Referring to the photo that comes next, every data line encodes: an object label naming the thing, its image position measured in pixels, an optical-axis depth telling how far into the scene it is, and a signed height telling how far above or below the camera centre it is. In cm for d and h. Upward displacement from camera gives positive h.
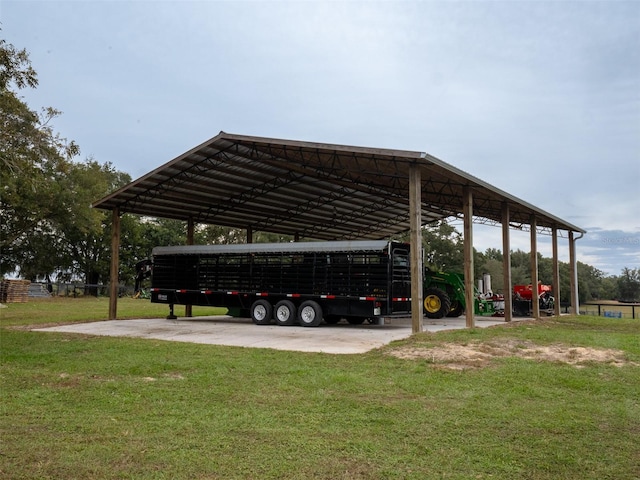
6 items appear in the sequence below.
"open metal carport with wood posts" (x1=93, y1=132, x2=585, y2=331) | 1607 +421
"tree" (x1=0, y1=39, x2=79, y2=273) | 1306 +415
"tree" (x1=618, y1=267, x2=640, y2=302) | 8388 +237
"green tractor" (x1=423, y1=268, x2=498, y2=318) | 2208 +6
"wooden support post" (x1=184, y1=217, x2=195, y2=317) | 2395 +263
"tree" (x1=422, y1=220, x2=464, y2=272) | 5959 +553
